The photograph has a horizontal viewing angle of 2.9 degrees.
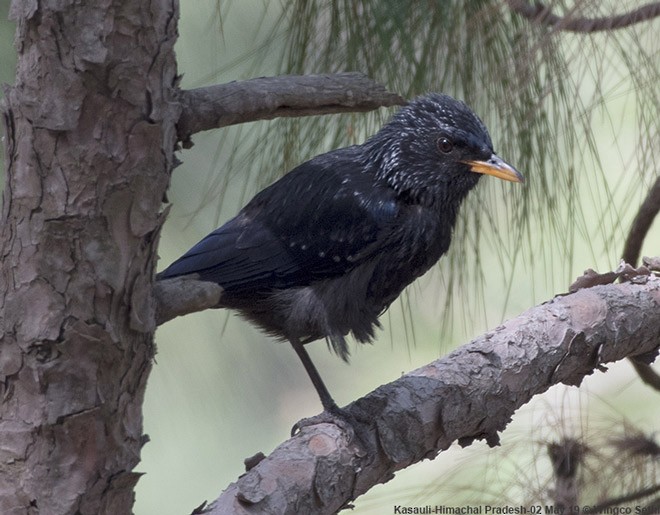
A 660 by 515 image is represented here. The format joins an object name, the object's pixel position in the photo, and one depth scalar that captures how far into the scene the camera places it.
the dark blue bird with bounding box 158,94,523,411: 5.74
